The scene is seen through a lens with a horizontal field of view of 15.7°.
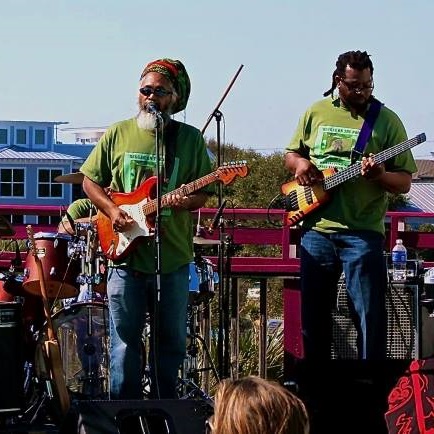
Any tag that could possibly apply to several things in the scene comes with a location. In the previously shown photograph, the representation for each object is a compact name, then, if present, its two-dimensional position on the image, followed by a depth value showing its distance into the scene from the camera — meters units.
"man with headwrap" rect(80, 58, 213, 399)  8.00
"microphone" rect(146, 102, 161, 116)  7.92
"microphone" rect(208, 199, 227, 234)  8.83
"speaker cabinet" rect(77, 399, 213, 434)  6.80
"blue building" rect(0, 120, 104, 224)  86.86
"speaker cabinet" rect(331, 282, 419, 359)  9.00
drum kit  9.20
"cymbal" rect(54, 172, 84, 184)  9.48
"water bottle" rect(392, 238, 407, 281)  9.26
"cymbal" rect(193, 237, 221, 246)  9.68
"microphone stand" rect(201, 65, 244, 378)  8.62
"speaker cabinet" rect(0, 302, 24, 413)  8.06
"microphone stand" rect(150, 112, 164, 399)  7.68
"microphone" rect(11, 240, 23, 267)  9.91
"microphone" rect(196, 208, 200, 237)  10.51
